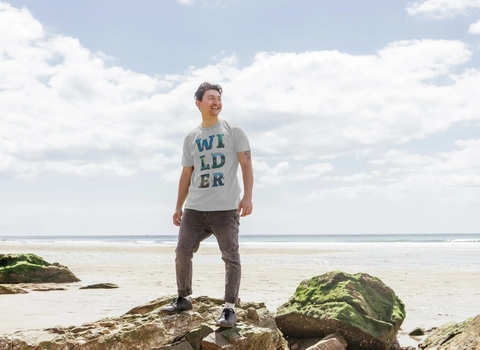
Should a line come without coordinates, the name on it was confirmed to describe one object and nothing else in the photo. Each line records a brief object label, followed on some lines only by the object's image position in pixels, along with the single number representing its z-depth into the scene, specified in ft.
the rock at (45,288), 38.16
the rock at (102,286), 40.41
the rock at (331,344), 18.88
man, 16.14
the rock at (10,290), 34.78
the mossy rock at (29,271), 42.75
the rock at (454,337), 17.04
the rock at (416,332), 24.60
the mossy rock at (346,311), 20.38
